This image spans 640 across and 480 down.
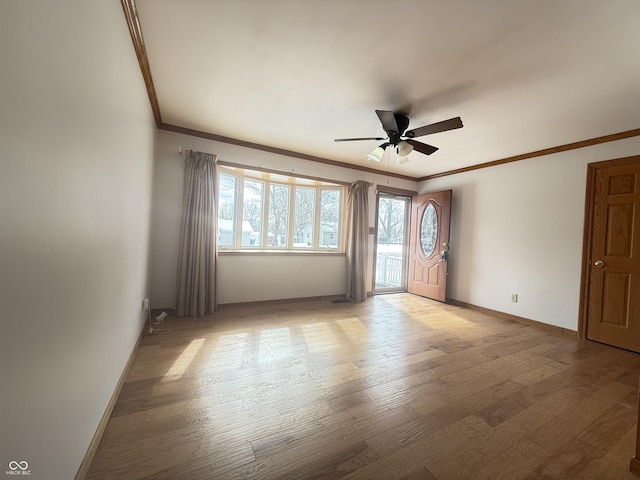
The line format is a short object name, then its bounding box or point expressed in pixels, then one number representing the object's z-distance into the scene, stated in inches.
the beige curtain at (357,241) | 180.4
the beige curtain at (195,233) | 131.9
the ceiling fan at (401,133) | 95.7
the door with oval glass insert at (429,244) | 184.1
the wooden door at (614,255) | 111.6
